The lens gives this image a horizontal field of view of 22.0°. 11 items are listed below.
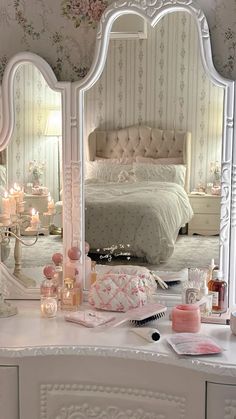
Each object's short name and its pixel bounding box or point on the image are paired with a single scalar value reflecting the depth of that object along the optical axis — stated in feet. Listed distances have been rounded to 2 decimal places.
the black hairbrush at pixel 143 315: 6.75
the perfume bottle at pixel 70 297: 7.32
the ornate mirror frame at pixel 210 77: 6.86
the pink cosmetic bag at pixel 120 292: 7.09
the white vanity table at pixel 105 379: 5.91
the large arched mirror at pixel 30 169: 7.34
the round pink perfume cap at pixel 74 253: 7.39
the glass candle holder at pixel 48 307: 7.06
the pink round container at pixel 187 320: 6.57
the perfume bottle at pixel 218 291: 7.02
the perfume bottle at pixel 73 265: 7.40
